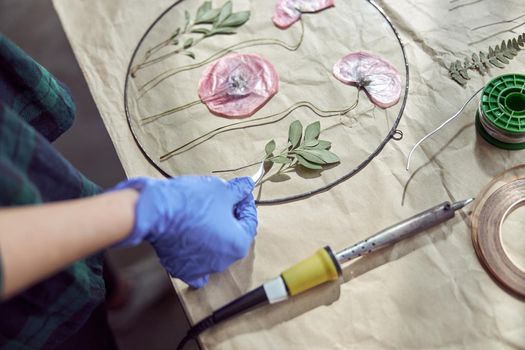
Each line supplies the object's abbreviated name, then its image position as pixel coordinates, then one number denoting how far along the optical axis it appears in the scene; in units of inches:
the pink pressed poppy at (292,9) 35.2
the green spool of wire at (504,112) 27.5
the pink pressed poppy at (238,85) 32.4
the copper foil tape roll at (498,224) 25.3
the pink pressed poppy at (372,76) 31.4
